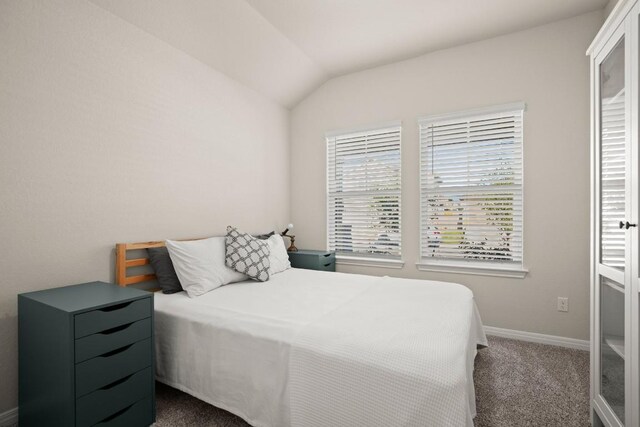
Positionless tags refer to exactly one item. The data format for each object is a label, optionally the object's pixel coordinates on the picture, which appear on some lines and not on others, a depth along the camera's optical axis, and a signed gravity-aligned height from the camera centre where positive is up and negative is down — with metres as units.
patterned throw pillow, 2.54 -0.38
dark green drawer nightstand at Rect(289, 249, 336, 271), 3.47 -0.56
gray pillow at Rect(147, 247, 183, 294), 2.30 -0.45
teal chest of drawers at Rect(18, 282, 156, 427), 1.42 -0.72
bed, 1.22 -0.65
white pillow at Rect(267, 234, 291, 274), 2.90 -0.43
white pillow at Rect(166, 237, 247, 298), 2.26 -0.42
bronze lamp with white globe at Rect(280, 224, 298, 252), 3.80 -0.34
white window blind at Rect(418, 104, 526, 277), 2.91 +0.18
